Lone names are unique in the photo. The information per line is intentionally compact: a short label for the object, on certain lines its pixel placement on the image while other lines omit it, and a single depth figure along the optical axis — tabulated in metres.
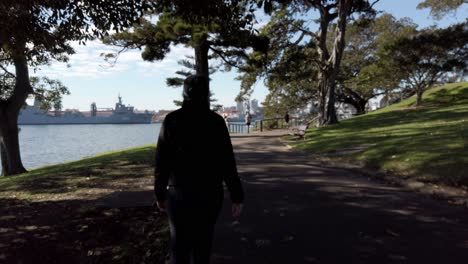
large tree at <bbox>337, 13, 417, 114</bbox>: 34.75
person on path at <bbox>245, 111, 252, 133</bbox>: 31.95
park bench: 18.72
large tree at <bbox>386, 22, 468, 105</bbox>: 26.00
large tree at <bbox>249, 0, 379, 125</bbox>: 21.64
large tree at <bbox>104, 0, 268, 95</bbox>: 17.41
